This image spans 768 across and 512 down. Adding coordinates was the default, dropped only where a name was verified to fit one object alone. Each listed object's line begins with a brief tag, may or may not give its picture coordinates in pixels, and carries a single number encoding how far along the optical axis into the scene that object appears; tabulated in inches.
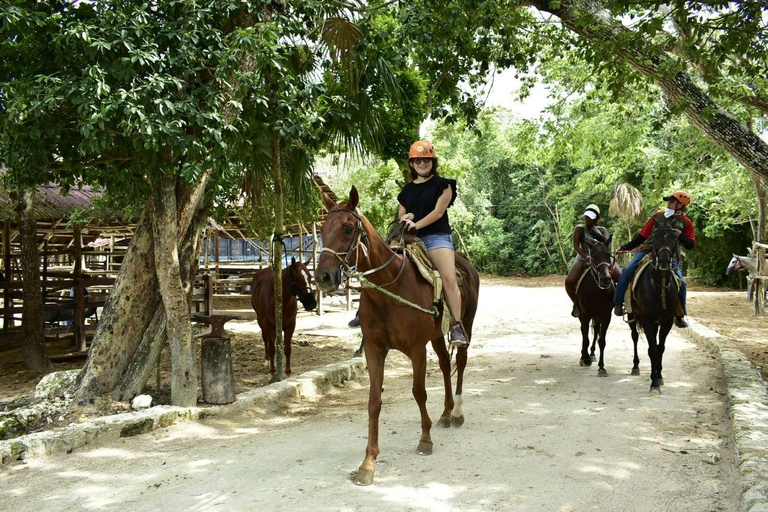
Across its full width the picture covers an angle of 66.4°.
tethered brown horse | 384.5
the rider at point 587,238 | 380.2
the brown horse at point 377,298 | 177.6
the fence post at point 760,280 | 674.2
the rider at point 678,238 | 319.6
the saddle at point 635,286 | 315.9
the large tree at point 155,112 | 211.0
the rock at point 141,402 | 262.8
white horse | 717.6
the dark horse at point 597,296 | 356.5
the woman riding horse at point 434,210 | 226.4
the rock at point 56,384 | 267.4
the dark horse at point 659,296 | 305.0
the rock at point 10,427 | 235.0
